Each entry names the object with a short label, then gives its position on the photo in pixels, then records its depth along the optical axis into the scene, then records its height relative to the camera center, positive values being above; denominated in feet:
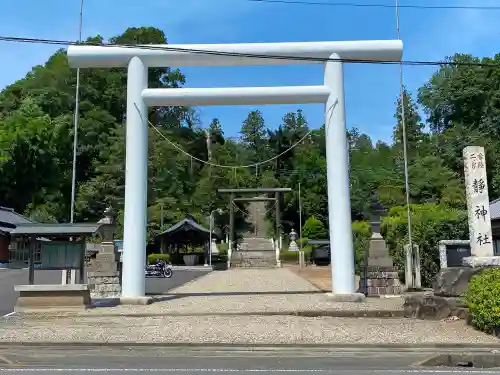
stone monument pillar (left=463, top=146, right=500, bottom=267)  35.63 +2.50
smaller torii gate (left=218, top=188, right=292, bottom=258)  132.40 +12.19
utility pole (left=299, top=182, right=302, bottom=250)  168.19 +8.83
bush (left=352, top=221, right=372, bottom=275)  74.10 +1.03
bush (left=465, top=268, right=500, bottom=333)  28.91 -3.25
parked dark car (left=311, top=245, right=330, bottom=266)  137.18 -2.90
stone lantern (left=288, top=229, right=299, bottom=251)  153.90 +0.89
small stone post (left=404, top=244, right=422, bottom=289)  56.95 -2.54
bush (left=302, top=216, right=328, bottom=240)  164.22 +5.16
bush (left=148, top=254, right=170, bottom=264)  123.44 -2.17
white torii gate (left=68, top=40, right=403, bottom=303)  43.57 +13.10
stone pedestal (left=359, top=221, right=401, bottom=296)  49.49 -2.66
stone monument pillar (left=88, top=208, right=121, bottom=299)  53.31 -2.02
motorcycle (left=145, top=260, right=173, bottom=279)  90.48 -3.86
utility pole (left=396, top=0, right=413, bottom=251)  57.17 +0.91
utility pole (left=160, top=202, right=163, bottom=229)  148.66 +8.97
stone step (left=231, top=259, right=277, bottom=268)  134.98 -4.36
